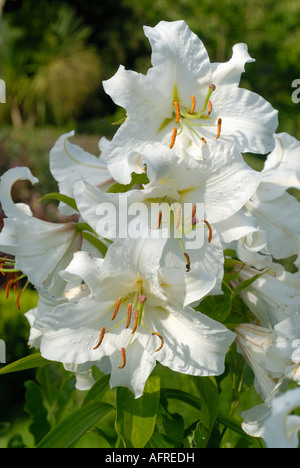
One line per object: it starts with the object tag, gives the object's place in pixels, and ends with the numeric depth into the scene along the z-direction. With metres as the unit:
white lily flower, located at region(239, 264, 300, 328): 0.98
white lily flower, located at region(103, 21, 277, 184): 0.91
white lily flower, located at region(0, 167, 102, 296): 0.96
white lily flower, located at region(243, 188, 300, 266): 1.02
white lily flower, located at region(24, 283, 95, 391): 0.95
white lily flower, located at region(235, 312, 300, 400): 0.91
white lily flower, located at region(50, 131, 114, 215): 1.04
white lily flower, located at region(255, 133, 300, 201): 1.03
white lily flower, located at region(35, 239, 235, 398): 0.85
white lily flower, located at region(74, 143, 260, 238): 0.87
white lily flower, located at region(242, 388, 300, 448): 0.57
